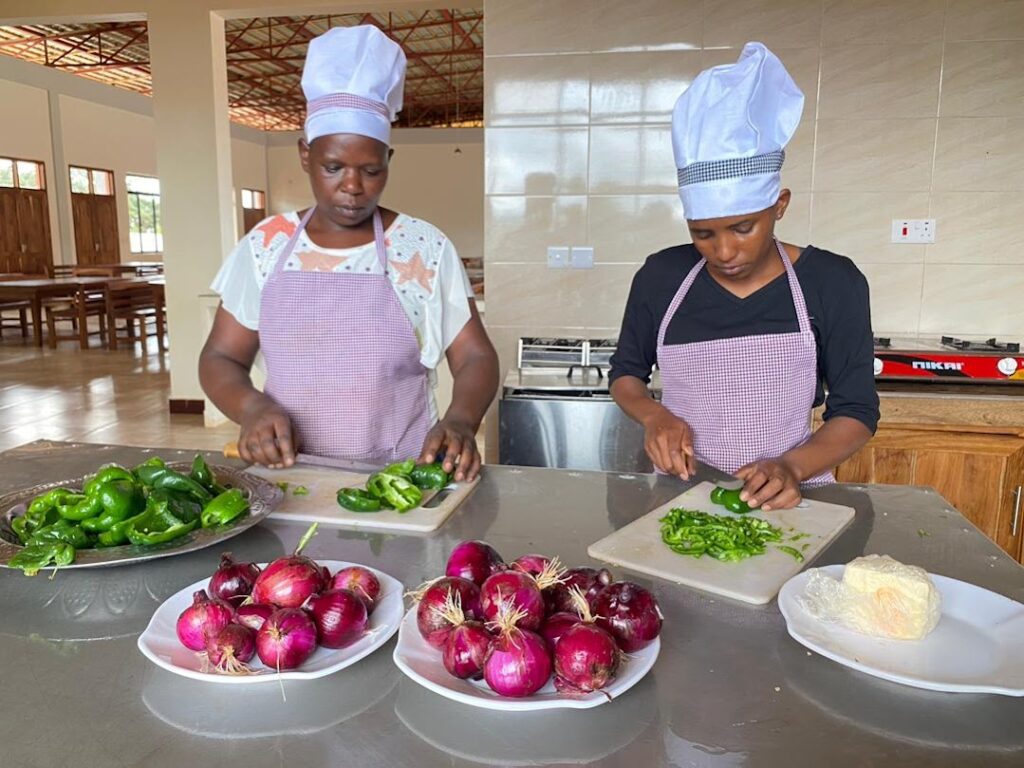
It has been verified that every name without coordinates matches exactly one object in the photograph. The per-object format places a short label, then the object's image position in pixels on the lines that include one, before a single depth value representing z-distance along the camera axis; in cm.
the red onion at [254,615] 89
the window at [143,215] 1573
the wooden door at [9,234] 1246
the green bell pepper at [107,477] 123
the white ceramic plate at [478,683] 79
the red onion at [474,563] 100
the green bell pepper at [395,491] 145
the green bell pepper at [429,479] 155
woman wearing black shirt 162
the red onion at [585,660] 80
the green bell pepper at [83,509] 121
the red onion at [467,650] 82
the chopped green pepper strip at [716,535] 126
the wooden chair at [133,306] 992
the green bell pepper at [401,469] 152
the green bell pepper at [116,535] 121
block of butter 96
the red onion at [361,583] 99
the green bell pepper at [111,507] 121
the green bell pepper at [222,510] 128
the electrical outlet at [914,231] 348
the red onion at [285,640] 85
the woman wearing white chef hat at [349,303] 176
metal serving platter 116
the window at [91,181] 1395
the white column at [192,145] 578
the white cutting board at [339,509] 139
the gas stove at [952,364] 295
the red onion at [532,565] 97
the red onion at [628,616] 89
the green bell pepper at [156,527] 119
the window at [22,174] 1238
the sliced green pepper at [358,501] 143
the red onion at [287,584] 92
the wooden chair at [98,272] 1242
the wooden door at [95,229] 1412
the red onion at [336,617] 90
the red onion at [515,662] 80
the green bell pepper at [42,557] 111
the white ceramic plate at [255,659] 85
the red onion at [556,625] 85
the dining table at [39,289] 973
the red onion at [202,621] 88
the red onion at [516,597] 85
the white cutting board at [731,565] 115
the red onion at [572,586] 92
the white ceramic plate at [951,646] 89
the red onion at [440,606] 88
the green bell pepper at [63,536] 117
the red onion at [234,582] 98
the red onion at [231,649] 85
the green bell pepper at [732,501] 146
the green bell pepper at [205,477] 141
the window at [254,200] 1784
